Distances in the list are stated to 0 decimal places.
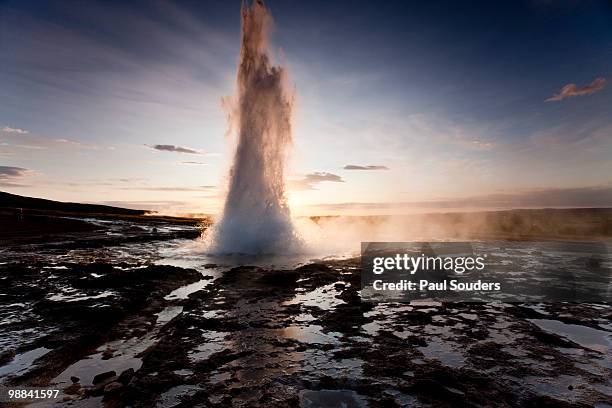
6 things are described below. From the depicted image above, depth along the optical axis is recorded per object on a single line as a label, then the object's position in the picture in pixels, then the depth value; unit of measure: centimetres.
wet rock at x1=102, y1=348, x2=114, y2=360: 600
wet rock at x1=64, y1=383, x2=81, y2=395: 478
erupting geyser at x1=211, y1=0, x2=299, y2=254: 2016
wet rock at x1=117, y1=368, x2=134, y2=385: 502
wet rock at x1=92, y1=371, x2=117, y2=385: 508
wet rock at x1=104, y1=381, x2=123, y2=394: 475
